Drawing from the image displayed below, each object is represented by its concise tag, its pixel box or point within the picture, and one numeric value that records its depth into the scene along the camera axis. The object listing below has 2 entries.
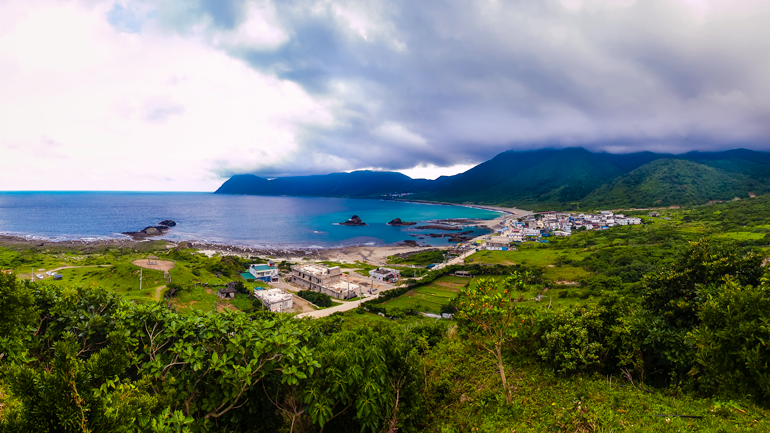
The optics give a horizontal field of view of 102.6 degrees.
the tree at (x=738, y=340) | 5.48
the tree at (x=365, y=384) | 6.02
